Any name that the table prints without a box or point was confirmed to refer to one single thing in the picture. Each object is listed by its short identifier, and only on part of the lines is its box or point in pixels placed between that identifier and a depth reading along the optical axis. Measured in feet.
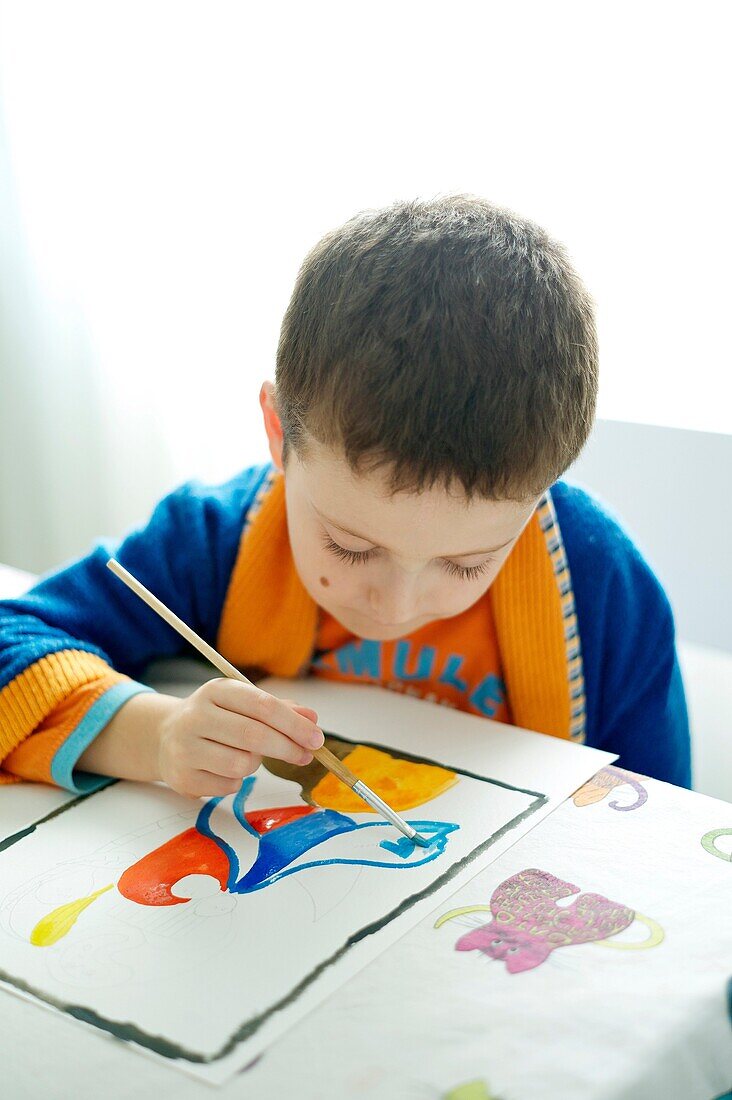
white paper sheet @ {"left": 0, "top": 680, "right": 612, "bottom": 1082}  1.71
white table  1.55
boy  2.17
